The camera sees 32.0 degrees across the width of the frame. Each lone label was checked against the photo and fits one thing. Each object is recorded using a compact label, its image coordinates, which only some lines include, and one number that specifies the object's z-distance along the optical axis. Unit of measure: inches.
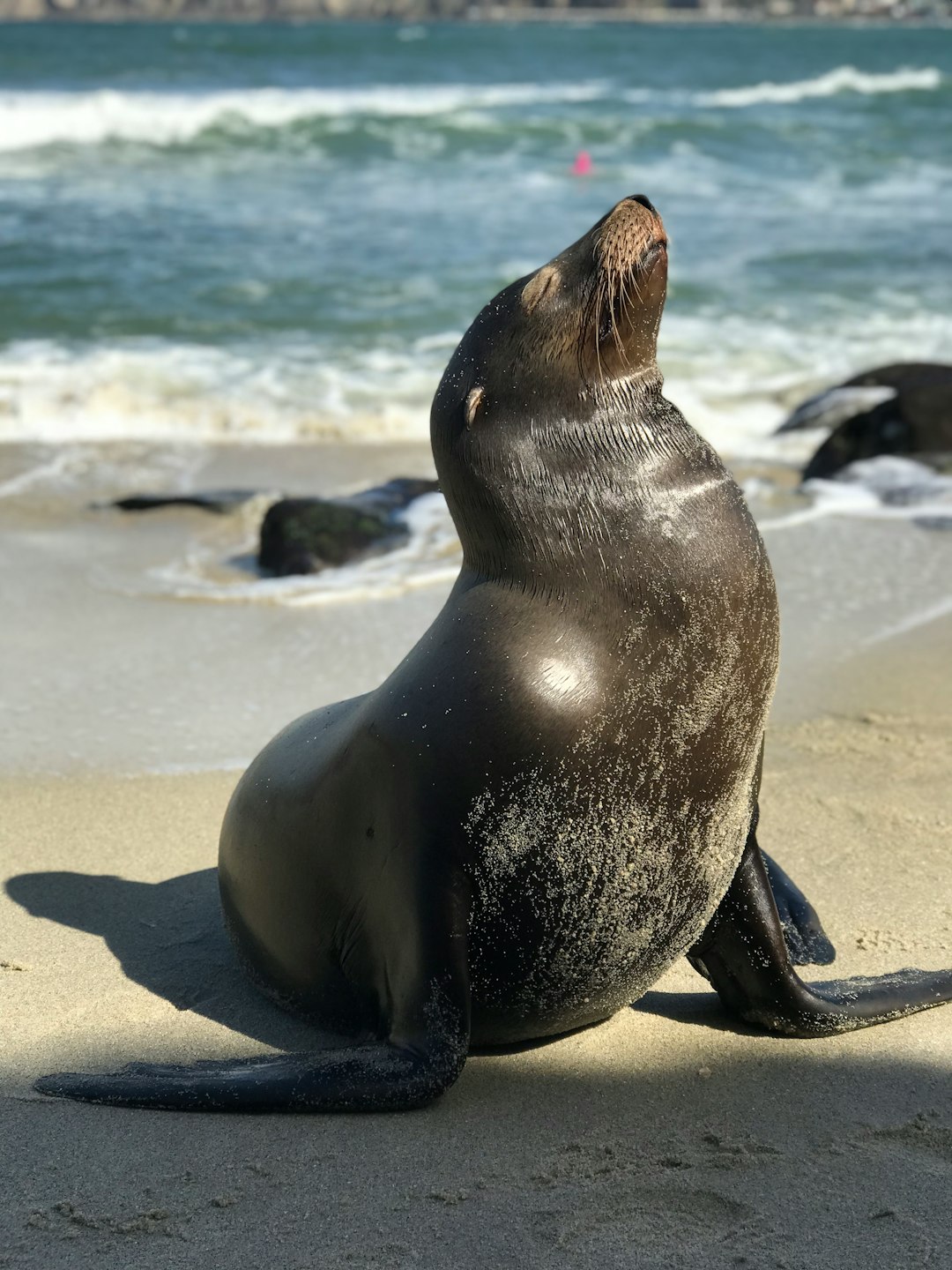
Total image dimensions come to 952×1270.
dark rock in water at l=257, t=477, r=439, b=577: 302.0
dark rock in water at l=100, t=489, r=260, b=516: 342.0
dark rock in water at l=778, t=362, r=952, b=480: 365.1
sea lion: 122.2
